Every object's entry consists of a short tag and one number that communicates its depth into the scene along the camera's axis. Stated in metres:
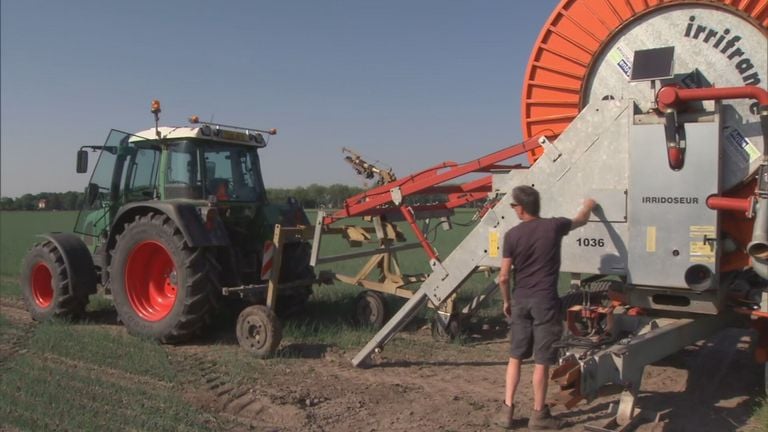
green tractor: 6.62
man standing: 4.24
